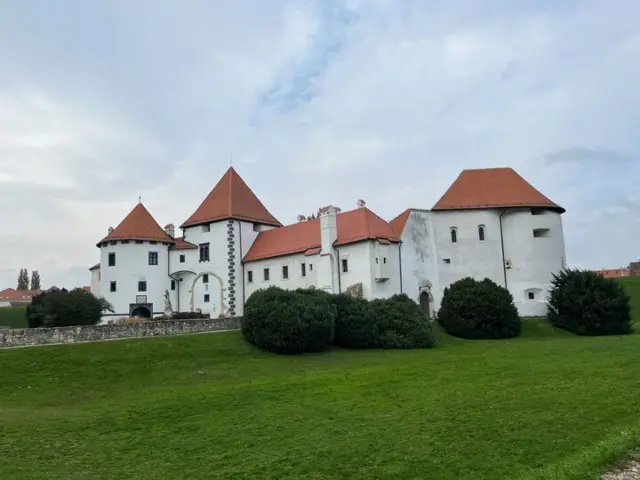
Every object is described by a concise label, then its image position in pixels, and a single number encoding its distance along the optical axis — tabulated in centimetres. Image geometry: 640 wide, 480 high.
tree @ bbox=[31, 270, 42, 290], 9262
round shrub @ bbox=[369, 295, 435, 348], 2948
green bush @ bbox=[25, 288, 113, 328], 3258
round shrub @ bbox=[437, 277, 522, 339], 3441
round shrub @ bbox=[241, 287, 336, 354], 2656
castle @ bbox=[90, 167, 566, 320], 3757
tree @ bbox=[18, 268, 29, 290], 9381
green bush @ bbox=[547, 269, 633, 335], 3522
